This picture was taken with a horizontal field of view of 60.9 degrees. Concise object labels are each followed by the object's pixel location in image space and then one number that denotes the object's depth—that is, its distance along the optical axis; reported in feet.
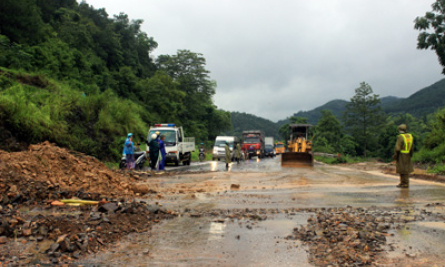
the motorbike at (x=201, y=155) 108.85
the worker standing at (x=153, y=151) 57.93
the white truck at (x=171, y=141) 73.77
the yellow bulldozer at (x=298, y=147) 83.01
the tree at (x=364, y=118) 211.41
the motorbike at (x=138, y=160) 56.24
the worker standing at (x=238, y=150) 95.02
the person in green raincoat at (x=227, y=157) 66.23
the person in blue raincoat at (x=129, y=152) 53.88
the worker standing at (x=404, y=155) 35.68
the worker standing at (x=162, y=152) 60.49
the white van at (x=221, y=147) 114.01
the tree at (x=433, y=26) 114.52
